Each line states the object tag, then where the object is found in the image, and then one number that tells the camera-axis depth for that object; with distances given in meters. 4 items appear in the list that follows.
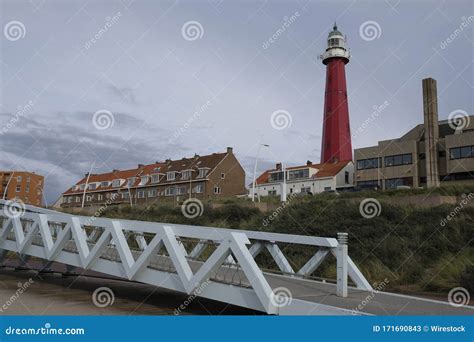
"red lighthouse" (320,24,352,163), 50.69
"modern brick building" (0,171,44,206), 87.88
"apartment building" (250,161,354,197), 48.41
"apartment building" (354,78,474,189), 39.38
